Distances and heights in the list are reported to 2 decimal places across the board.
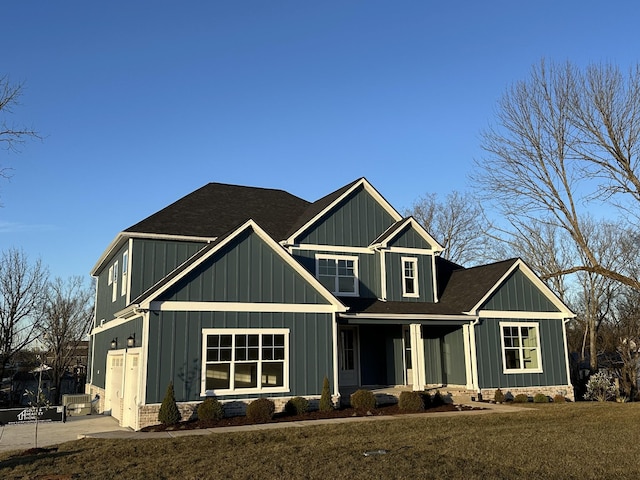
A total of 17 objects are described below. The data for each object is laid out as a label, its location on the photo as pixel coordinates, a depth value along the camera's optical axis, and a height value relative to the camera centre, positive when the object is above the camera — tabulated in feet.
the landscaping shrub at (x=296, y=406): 52.37 -5.28
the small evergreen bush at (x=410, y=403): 55.70 -5.49
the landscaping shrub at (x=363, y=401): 55.16 -5.18
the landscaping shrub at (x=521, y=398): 63.77 -5.99
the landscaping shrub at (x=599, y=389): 77.28 -6.16
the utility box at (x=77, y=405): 70.69 -6.59
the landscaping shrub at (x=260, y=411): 49.57 -5.38
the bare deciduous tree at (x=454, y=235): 139.54 +27.45
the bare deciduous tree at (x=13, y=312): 122.31 +9.12
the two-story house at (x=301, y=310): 51.57 +4.02
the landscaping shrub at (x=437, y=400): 59.72 -5.66
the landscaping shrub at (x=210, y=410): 48.78 -5.17
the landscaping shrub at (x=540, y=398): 64.54 -6.07
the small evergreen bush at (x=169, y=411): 47.83 -5.07
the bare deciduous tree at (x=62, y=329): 134.31 +5.88
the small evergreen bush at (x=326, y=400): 53.93 -4.91
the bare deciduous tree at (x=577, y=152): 69.67 +25.25
